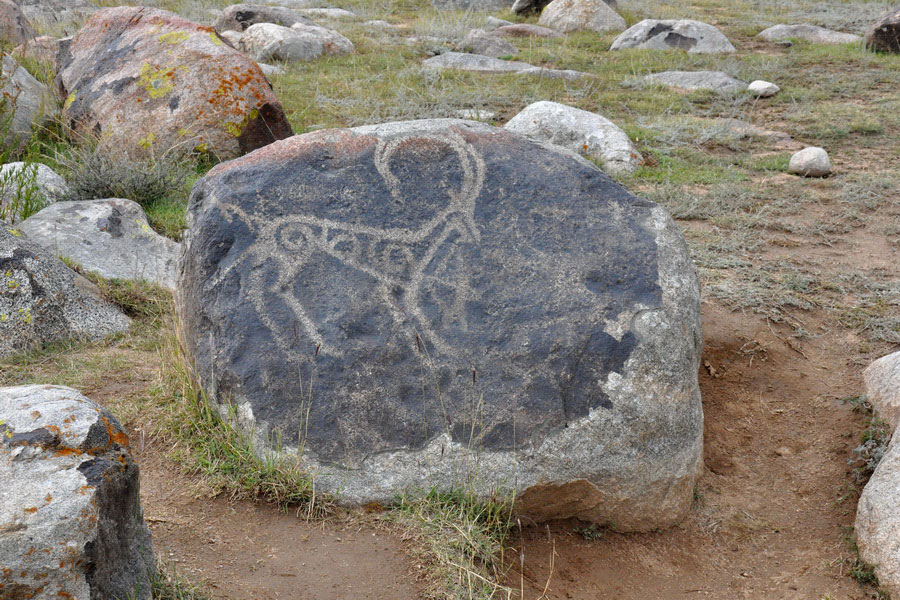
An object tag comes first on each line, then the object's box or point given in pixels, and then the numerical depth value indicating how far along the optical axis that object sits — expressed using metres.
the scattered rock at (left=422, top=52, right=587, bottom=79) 9.96
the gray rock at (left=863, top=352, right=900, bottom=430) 3.46
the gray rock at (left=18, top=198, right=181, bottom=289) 4.84
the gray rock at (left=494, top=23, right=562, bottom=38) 12.67
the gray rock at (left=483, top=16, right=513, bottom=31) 13.35
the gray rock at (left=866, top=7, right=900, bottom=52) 10.87
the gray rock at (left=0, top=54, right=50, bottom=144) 6.45
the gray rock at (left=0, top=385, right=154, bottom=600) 1.76
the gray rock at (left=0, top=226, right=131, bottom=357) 3.91
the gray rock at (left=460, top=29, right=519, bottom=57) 11.32
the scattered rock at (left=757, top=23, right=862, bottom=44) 11.89
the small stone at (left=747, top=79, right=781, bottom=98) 9.13
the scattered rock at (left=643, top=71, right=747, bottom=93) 9.40
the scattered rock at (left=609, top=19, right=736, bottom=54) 11.53
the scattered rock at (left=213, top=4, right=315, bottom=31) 11.44
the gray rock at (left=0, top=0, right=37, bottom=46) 8.92
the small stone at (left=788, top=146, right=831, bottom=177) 6.73
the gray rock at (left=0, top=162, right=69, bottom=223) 4.94
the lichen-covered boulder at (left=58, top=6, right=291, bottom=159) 6.45
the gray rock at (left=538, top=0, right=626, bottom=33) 13.07
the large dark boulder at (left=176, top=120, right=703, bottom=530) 2.88
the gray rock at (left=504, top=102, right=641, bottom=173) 6.88
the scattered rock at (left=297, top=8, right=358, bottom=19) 13.40
